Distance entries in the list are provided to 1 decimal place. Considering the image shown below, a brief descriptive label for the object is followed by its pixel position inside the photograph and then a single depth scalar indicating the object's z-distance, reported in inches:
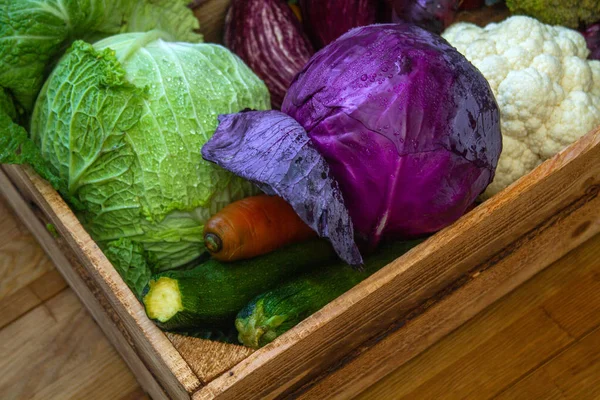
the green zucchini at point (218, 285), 32.6
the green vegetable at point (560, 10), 40.9
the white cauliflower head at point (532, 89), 37.2
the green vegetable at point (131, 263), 35.2
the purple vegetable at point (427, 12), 40.0
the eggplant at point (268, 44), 41.2
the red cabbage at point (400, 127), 32.4
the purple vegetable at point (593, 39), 40.7
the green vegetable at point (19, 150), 34.3
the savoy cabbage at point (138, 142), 34.8
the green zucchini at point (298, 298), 33.0
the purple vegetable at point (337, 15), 41.6
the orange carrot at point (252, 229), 34.2
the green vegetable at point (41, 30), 35.5
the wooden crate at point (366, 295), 32.0
